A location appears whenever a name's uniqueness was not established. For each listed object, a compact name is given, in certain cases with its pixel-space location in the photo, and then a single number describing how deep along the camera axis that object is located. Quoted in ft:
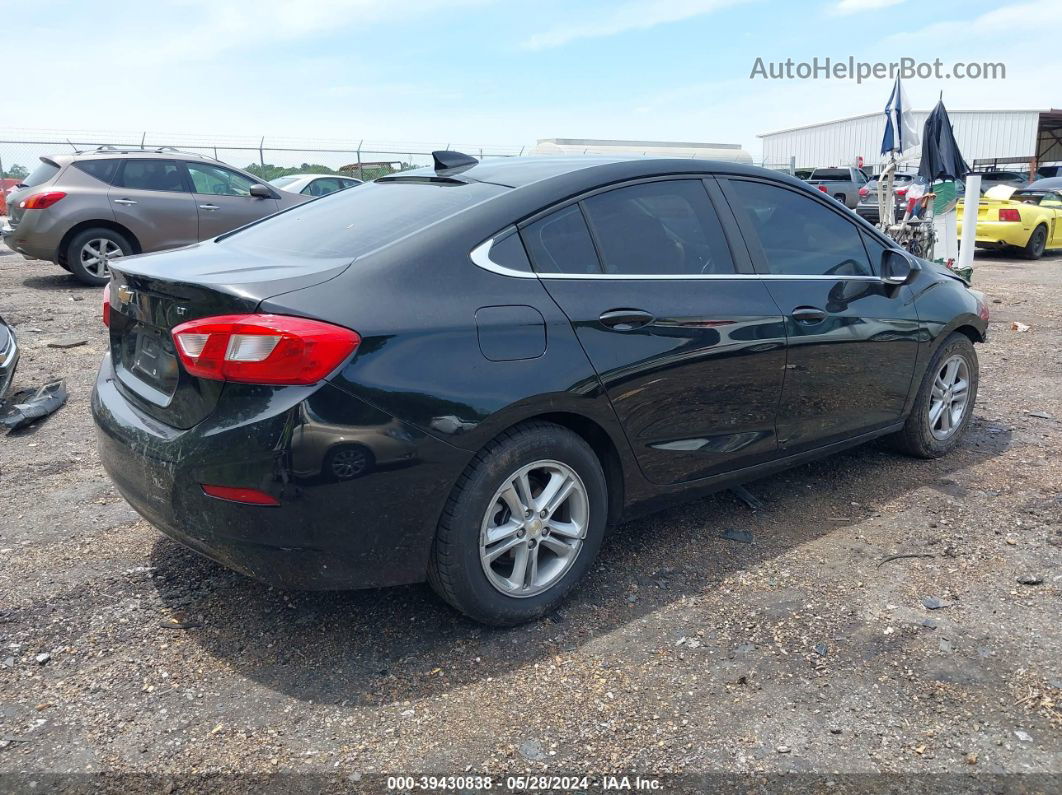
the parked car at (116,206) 33.47
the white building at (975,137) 152.15
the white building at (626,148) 67.92
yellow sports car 51.39
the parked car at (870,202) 63.30
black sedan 8.51
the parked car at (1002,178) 98.22
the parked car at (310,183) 47.67
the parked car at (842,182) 79.51
